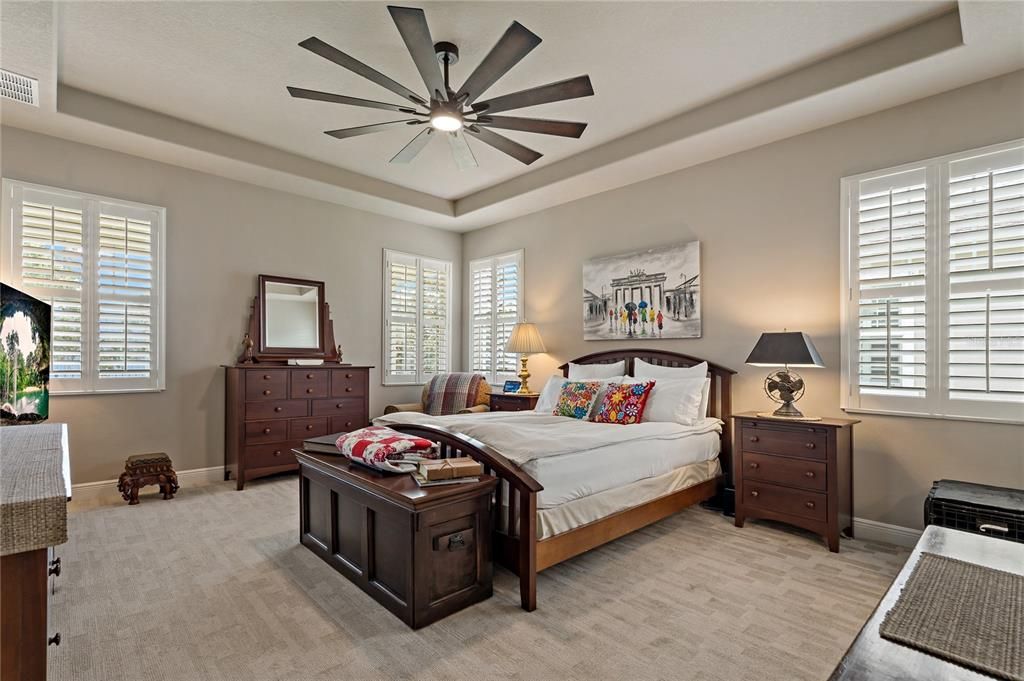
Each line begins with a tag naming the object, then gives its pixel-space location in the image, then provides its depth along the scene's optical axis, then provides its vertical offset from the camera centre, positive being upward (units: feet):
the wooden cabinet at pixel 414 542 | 7.26 -3.10
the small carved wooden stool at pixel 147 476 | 13.24 -3.64
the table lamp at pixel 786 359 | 11.15 -0.35
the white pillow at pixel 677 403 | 12.49 -1.51
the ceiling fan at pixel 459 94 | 7.47 +4.35
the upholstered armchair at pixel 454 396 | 18.53 -2.04
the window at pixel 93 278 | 12.89 +1.63
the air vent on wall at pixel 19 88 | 10.32 +5.30
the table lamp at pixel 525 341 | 18.15 +0.02
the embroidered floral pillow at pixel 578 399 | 13.35 -1.53
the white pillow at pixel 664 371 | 13.68 -0.79
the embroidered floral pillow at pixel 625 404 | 12.42 -1.53
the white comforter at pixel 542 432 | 8.89 -1.87
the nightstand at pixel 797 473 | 10.36 -2.80
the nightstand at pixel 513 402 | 17.49 -2.13
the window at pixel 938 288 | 9.80 +1.19
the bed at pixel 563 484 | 8.13 -2.68
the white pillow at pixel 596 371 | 15.49 -0.91
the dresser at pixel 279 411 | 14.88 -2.22
